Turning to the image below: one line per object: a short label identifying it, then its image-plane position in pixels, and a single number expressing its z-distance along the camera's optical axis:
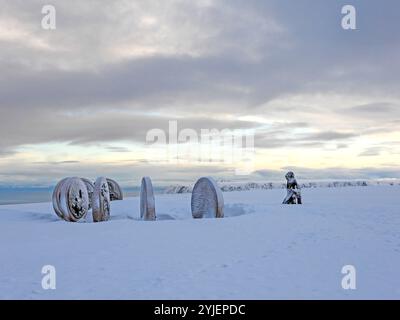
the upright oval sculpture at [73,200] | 13.17
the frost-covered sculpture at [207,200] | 12.66
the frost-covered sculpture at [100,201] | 12.64
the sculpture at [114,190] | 19.48
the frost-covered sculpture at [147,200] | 12.98
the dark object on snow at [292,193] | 15.55
